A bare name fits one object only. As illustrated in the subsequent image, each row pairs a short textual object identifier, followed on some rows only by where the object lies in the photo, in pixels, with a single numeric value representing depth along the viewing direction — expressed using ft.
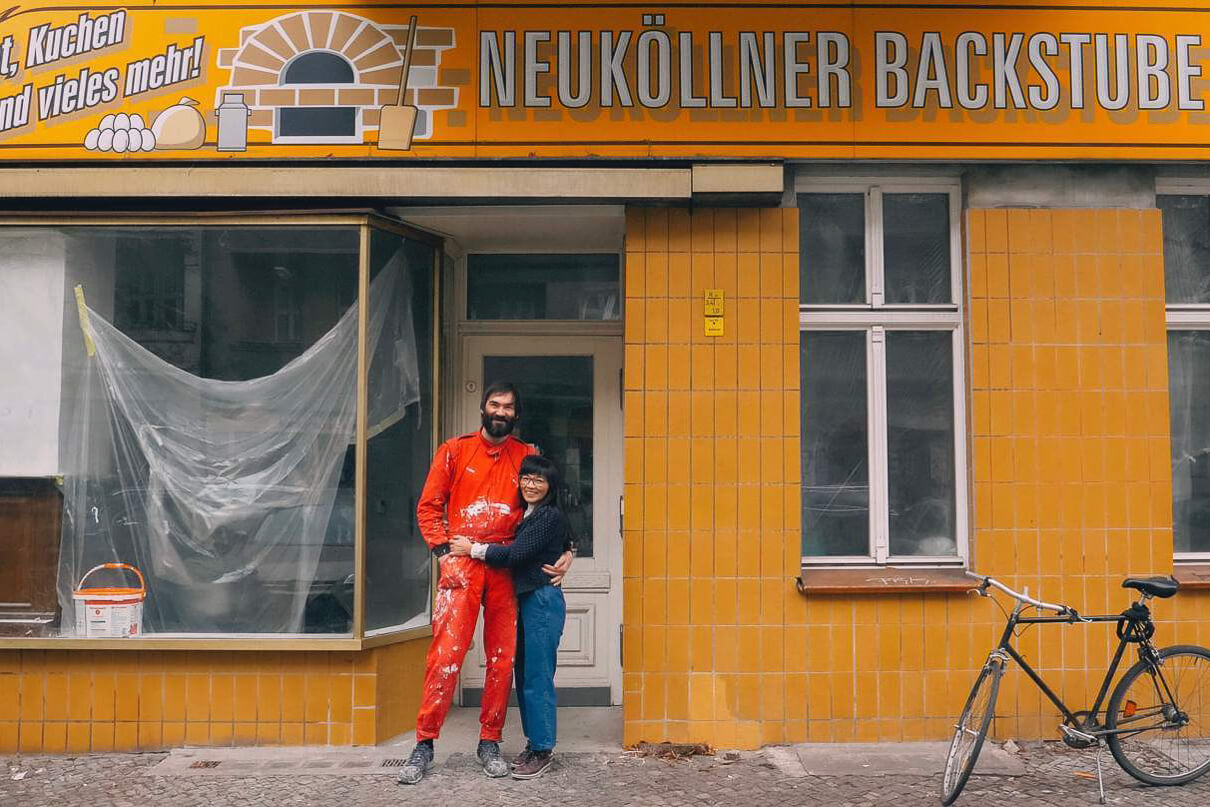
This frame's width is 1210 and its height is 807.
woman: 18.40
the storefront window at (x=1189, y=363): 21.16
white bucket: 19.99
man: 18.40
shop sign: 20.13
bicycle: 16.93
